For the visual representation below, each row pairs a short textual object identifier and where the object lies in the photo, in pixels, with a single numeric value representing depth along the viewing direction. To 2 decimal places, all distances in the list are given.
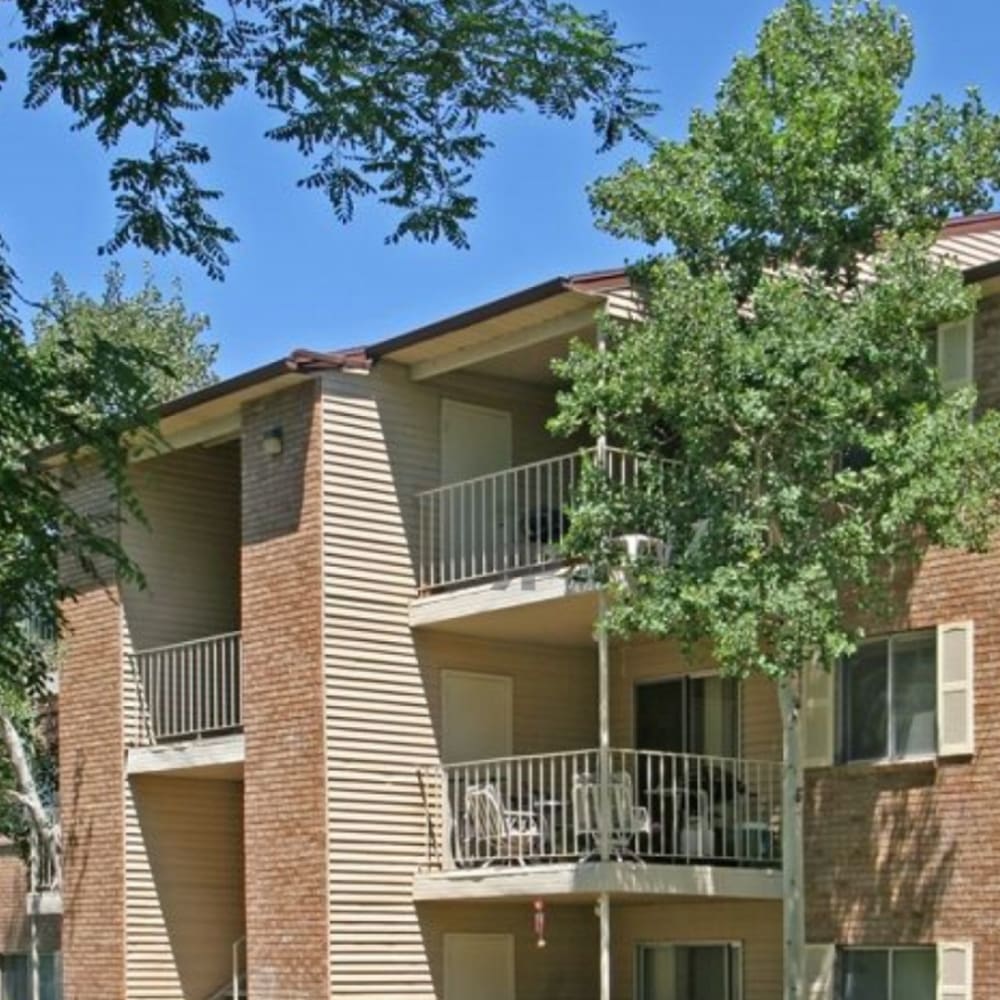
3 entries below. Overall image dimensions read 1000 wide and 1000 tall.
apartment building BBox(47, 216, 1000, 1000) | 20.25
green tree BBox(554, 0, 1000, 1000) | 17.48
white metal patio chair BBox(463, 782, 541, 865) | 21.64
